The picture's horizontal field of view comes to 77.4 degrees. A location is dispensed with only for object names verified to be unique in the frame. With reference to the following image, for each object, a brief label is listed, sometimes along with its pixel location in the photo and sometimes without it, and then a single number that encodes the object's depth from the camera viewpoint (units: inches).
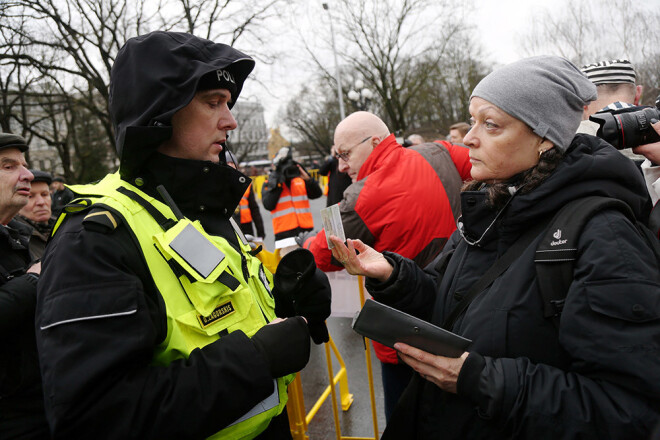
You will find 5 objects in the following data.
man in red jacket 99.6
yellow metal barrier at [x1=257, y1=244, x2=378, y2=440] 118.0
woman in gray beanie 45.4
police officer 43.7
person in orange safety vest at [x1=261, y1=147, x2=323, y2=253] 259.6
